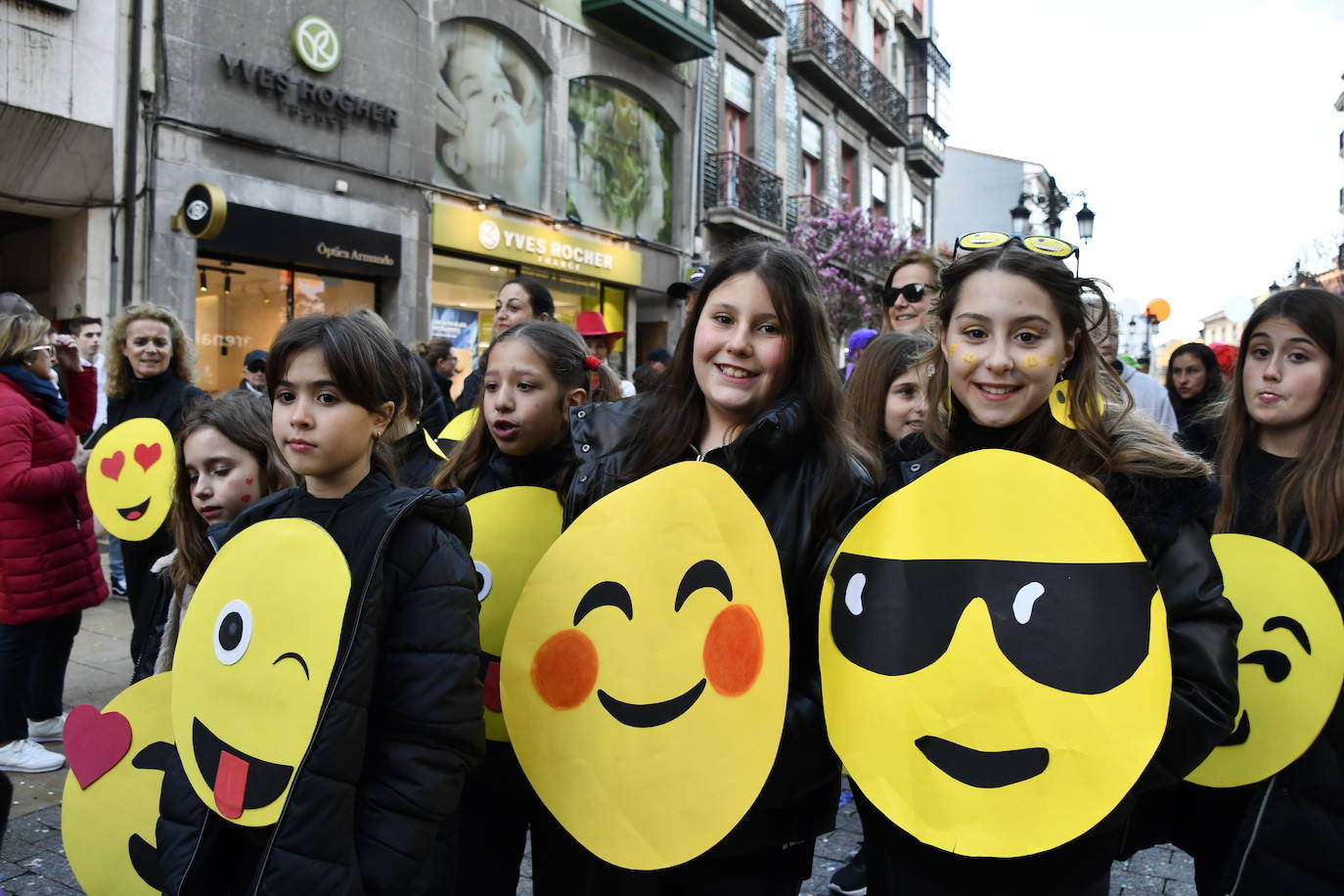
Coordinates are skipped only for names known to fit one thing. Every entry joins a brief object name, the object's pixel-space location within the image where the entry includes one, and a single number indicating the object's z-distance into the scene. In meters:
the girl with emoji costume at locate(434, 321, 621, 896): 2.07
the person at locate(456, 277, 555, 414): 4.27
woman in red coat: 3.61
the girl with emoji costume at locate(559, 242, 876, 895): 1.66
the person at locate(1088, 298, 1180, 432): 4.47
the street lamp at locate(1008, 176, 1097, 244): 15.09
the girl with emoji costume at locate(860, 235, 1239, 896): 1.45
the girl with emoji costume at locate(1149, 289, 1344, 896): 1.69
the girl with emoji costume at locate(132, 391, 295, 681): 2.41
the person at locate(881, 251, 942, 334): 4.12
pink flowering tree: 17.69
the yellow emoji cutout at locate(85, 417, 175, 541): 3.32
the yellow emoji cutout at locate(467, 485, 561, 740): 2.12
